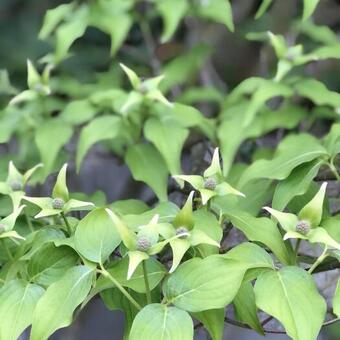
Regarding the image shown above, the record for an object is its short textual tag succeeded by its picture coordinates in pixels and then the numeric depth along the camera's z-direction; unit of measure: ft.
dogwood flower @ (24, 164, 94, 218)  3.71
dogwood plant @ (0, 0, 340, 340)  3.52
